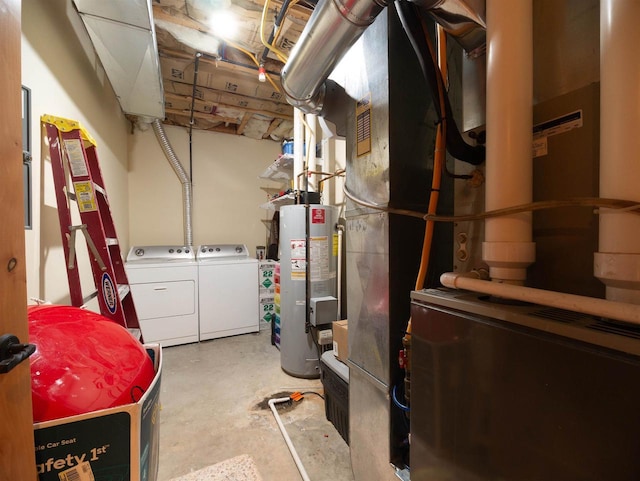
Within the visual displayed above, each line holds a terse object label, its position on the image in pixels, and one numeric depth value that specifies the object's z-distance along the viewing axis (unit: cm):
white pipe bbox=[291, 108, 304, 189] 261
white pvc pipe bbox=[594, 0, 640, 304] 49
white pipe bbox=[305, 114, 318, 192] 251
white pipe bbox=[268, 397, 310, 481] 137
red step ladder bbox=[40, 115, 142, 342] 127
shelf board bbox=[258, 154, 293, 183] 286
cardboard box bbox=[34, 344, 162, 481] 62
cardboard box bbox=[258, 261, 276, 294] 338
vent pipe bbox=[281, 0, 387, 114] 93
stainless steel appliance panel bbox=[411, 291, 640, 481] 43
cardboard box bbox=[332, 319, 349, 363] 161
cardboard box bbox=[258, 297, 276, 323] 339
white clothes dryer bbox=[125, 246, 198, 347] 278
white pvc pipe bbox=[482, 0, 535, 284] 66
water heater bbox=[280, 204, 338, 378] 224
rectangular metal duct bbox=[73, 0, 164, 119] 155
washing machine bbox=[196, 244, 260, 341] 307
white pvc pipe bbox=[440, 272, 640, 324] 45
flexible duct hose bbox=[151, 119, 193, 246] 350
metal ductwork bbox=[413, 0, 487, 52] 75
